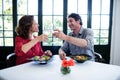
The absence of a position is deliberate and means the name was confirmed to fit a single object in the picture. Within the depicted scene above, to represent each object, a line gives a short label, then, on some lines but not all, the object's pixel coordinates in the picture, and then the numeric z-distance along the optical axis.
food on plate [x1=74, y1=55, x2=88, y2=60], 0.97
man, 1.17
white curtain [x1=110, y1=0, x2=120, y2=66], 1.75
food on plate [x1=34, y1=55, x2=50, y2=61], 0.96
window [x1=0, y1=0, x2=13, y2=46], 1.78
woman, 1.06
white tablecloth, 0.77
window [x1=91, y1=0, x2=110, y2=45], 1.81
